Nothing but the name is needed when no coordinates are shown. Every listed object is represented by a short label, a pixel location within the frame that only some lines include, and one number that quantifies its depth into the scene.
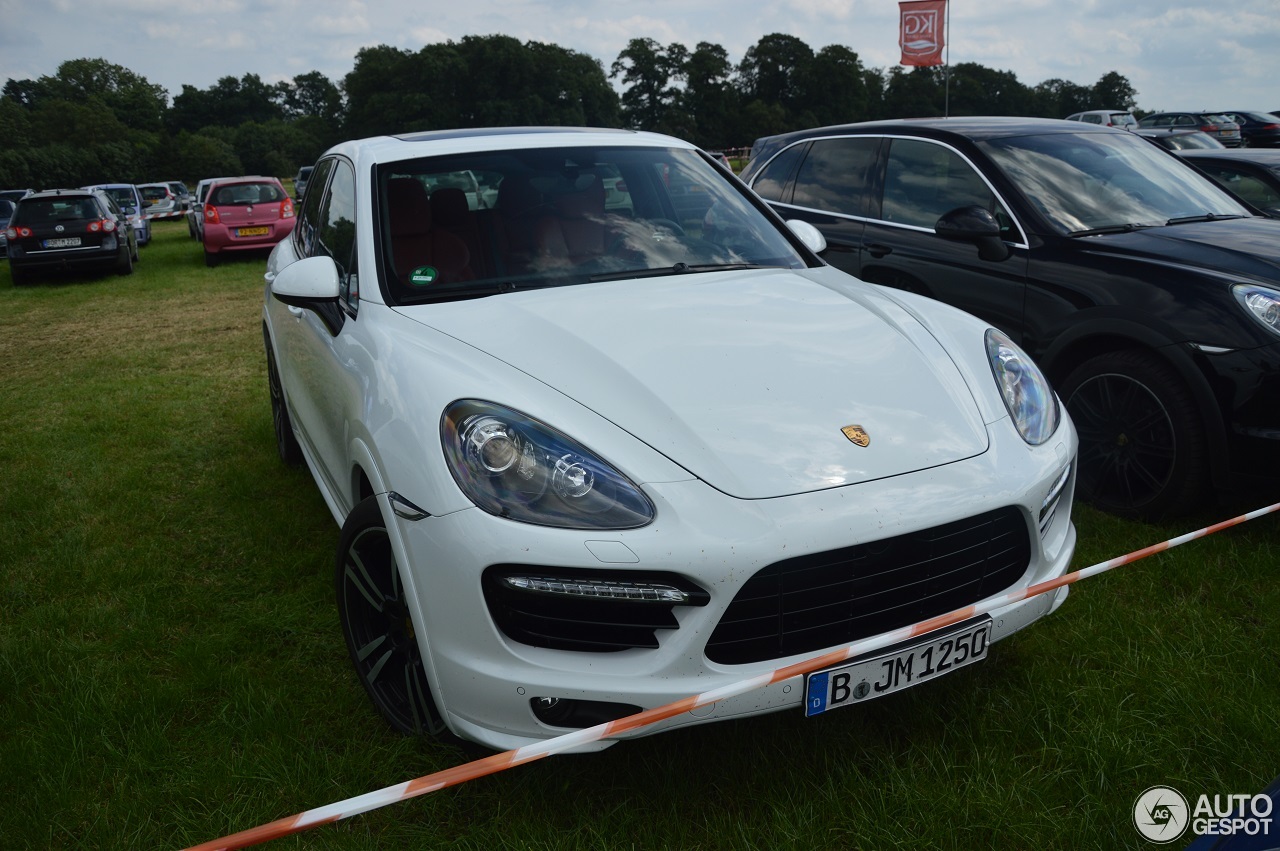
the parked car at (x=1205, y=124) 25.19
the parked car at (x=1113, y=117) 25.91
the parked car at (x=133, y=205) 23.19
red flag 34.72
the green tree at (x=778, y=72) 89.06
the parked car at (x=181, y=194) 36.84
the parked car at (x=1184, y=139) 15.78
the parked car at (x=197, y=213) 22.11
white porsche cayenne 2.08
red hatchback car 17.17
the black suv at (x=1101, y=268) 3.76
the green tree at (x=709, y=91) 88.00
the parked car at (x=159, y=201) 33.75
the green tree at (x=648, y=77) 92.69
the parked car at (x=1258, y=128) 26.05
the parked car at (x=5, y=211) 20.97
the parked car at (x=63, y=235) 15.62
